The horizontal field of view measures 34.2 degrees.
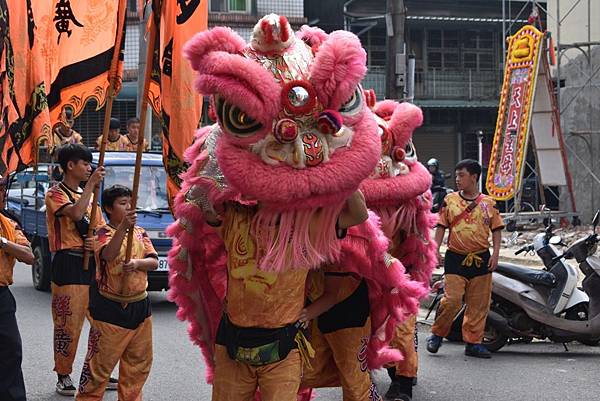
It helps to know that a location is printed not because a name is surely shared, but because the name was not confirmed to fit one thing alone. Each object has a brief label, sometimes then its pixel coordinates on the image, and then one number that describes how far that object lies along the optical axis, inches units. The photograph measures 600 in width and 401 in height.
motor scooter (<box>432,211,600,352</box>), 357.7
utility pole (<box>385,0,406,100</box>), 553.0
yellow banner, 707.4
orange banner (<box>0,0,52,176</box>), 251.0
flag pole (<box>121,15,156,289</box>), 200.8
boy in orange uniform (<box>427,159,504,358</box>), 343.9
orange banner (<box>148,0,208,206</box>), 209.6
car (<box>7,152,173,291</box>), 451.5
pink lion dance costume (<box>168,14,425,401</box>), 165.8
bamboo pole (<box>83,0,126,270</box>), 219.1
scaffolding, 747.4
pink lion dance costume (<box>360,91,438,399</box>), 241.4
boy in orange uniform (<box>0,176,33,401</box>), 224.4
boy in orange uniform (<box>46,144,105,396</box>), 275.0
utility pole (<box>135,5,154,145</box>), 514.9
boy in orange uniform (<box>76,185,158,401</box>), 236.7
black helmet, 729.0
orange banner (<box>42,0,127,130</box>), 270.7
